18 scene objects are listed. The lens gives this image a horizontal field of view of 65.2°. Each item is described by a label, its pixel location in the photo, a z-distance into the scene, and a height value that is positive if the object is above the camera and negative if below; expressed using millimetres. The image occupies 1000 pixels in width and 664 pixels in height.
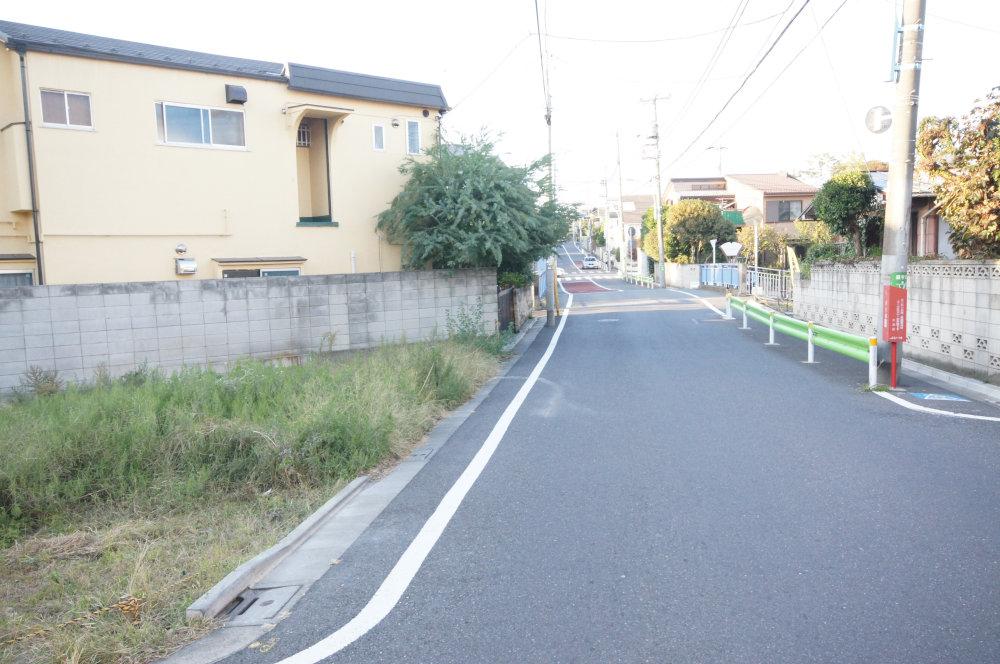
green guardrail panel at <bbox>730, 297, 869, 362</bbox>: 11781 -1505
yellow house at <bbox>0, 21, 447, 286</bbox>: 15859 +2439
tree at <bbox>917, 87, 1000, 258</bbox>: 11983 +1175
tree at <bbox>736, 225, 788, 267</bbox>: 41562 +390
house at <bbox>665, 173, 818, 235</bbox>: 53000 +3954
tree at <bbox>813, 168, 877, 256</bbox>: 23797 +1423
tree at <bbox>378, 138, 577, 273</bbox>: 16906 +1097
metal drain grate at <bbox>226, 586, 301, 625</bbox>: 4527 -2030
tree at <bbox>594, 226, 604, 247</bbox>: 114250 +2801
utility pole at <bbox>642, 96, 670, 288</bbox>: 48156 +2988
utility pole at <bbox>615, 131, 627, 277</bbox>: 65050 +903
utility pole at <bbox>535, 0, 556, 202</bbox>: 18630 +4801
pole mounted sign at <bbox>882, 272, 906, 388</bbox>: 11008 -940
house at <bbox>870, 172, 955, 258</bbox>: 21938 +589
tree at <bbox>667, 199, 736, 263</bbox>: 49844 +1896
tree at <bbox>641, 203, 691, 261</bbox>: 51656 +800
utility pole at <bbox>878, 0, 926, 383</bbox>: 11367 +1480
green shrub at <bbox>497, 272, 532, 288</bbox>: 25647 -681
